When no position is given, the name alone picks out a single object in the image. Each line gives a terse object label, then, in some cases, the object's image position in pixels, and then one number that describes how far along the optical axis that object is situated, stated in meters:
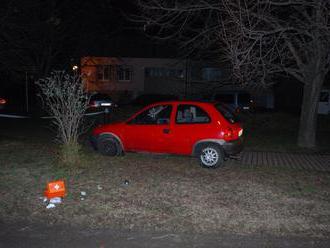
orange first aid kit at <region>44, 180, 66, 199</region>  8.10
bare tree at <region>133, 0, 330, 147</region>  12.45
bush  10.38
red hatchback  10.90
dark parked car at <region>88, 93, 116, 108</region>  32.74
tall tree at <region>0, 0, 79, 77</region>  18.52
